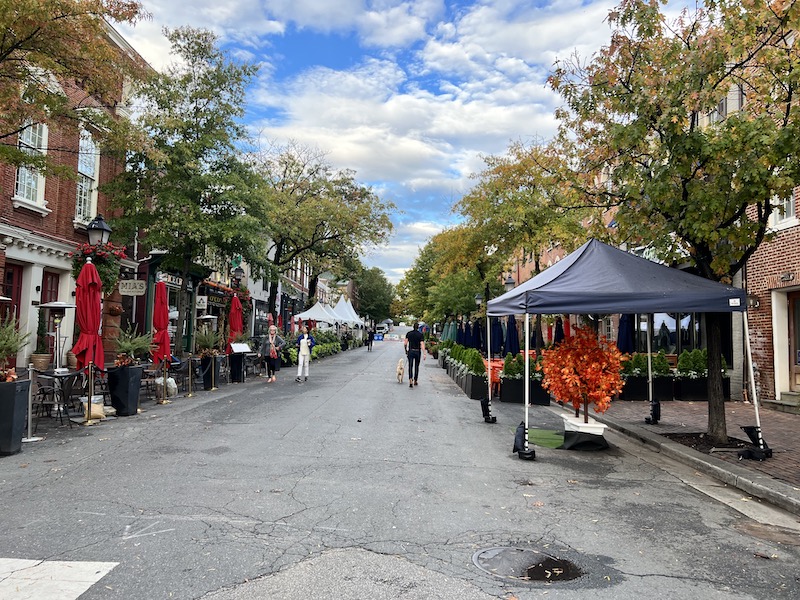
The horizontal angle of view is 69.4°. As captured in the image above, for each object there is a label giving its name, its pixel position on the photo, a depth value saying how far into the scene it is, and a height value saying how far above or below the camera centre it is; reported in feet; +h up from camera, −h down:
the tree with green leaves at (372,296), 309.63 +28.64
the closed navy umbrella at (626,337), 57.47 +1.30
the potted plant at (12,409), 24.03 -2.62
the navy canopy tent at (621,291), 25.41 +2.61
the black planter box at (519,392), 46.68 -3.47
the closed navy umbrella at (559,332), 66.64 +2.05
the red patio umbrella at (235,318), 61.05 +3.18
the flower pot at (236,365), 59.31 -1.73
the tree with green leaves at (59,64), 26.43 +14.23
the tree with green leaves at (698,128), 25.53 +10.53
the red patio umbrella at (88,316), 33.76 +1.88
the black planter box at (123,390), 35.45 -2.59
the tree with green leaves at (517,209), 51.49 +14.29
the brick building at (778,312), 42.91 +3.06
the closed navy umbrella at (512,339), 70.03 +1.29
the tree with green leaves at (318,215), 86.99 +20.45
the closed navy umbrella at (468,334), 95.66 +2.52
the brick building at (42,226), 49.96 +11.42
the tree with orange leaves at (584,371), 28.12 -1.03
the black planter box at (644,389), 49.32 -3.30
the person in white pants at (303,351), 60.57 -0.27
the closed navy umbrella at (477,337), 94.99 +2.03
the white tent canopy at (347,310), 115.88 +7.94
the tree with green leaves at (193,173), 54.65 +17.14
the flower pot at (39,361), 51.44 -1.23
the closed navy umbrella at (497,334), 80.02 +2.15
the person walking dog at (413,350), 57.31 -0.10
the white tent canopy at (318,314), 98.68 +5.94
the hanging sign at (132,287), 53.62 +5.62
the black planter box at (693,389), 49.98 -3.35
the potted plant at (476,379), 49.14 -2.55
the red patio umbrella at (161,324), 44.62 +1.89
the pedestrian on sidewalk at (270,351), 62.34 -0.29
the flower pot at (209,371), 52.16 -2.07
